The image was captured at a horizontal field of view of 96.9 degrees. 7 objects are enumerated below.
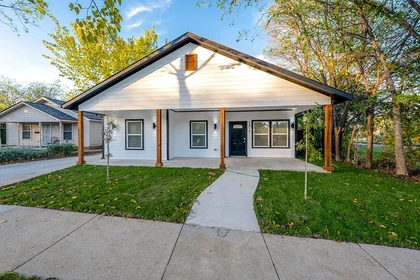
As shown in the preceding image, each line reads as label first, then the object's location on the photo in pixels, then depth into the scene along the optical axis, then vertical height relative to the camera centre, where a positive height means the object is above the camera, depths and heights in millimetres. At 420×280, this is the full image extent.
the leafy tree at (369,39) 6703 +3862
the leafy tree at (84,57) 16406 +7574
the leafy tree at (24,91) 30922 +8818
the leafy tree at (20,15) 4949 +3591
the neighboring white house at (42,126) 15812 +1161
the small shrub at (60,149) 11356 -650
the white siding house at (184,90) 7020 +1901
